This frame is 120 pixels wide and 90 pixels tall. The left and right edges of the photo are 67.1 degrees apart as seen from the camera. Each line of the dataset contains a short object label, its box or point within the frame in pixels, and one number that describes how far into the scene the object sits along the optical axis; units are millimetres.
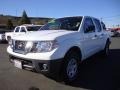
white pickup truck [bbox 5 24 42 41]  6969
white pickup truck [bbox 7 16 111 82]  2013
